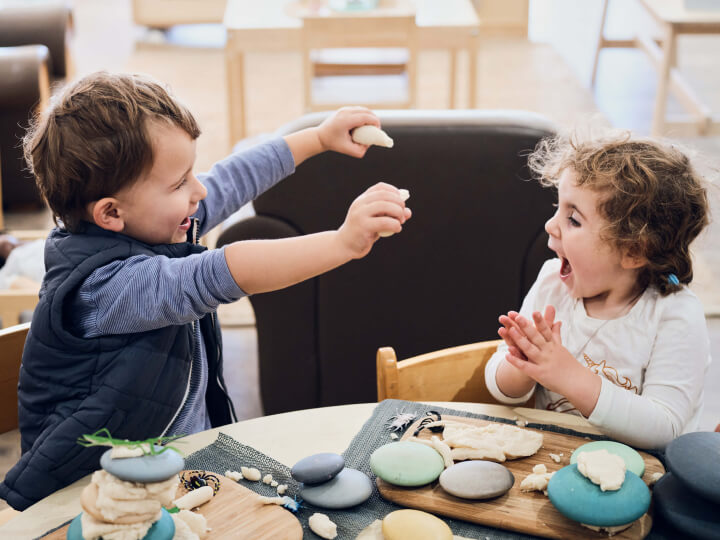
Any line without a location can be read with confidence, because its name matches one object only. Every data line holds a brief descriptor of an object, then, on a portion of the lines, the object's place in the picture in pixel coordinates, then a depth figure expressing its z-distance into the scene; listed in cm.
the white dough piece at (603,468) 103
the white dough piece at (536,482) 109
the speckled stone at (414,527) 102
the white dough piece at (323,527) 104
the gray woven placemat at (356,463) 106
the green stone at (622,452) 110
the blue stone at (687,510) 101
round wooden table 116
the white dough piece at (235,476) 113
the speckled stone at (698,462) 100
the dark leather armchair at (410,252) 201
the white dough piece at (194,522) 100
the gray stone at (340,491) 108
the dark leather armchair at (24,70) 336
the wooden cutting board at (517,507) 104
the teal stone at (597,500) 101
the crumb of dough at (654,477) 111
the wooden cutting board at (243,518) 101
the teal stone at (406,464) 110
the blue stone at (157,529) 94
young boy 110
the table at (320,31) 364
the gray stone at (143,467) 87
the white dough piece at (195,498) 104
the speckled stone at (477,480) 108
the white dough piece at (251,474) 114
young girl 131
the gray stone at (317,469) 110
